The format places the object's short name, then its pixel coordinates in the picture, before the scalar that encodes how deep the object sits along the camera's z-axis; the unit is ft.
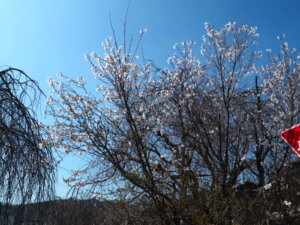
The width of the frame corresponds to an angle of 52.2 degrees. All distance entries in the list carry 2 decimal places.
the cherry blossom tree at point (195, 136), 14.20
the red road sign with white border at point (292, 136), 11.87
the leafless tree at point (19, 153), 8.35
